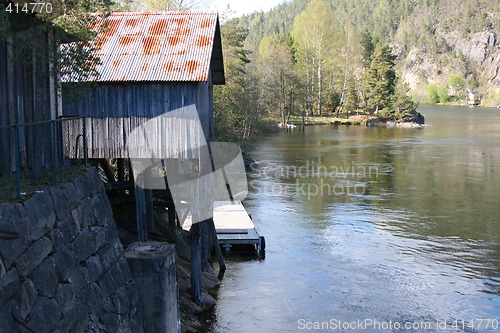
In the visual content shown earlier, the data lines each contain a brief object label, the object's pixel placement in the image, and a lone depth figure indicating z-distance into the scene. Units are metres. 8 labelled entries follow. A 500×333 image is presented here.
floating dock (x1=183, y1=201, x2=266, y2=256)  21.03
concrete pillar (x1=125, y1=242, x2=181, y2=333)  9.22
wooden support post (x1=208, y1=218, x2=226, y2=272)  19.19
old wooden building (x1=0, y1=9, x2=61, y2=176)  9.10
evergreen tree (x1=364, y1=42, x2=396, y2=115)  78.25
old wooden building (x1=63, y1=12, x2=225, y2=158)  13.87
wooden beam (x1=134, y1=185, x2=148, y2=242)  14.23
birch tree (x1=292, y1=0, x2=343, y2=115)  79.16
